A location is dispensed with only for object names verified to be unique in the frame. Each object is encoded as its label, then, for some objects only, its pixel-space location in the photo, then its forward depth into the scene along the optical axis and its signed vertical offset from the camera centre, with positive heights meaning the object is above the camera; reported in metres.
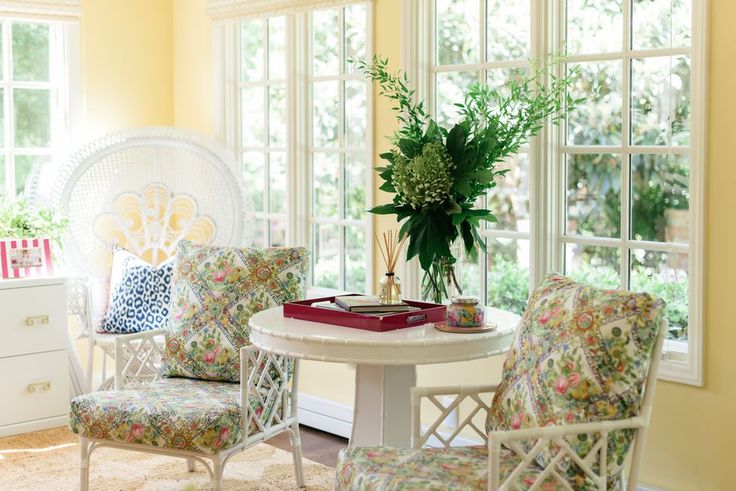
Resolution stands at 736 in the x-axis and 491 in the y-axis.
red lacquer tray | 3.04 -0.30
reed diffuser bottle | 3.27 -0.22
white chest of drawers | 4.59 -0.62
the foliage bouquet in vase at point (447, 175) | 3.31 +0.15
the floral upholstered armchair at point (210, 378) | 3.28 -0.57
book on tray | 3.12 -0.27
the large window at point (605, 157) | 3.44 +0.22
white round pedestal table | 2.88 -0.38
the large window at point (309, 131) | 4.66 +0.44
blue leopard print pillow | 4.74 -0.37
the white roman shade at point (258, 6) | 4.68 +1.04
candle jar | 3.05 -0.28
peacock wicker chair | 4.89 +0.10
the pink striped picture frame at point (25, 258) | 4.61 -0.17
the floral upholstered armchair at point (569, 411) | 2.52 -0.49
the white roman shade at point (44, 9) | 4.96 +1.06
